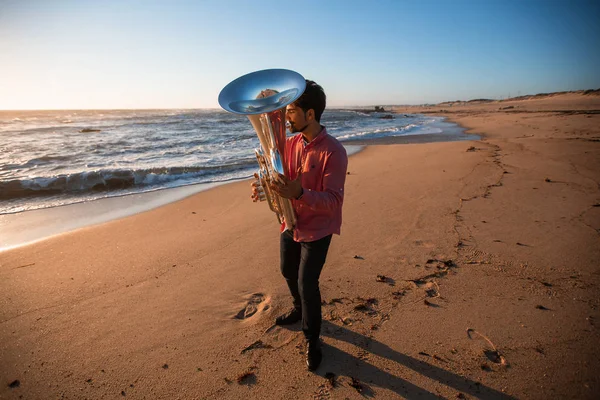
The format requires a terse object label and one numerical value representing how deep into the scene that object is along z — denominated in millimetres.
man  1846
